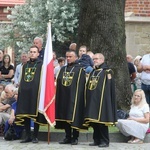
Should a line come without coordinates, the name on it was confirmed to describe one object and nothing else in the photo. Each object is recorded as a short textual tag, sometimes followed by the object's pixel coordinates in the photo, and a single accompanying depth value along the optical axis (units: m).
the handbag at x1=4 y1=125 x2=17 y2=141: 12.97
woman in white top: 12.95
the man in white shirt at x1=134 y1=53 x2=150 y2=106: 15.61
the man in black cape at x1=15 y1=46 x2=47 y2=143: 12.61
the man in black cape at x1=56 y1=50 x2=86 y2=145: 12.52
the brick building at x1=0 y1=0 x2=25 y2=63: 29.62
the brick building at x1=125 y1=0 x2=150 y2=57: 21.38
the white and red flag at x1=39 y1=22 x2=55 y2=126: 12.45
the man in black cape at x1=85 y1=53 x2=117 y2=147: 12.32
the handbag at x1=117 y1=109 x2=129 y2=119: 13.77
